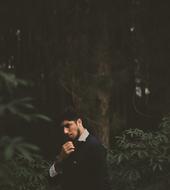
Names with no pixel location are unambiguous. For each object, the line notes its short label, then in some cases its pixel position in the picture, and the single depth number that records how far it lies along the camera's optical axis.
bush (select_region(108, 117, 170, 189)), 6.19
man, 3.96
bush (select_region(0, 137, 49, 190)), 5.32
